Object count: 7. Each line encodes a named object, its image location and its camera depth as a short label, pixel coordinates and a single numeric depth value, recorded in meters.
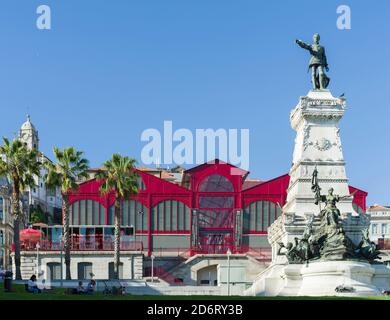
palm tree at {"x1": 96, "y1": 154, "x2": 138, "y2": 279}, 76.38
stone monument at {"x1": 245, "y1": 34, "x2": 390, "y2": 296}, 55.72
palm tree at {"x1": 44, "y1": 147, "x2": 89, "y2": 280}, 71.19
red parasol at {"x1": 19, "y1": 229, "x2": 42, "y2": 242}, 88.44
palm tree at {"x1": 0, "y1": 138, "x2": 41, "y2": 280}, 64.69
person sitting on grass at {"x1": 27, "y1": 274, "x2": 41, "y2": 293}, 47.94
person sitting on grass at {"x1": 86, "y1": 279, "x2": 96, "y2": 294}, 53.46
